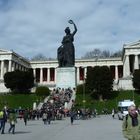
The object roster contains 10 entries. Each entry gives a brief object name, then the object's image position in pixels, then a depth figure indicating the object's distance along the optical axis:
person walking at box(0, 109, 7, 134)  24.60
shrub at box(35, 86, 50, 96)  95.44
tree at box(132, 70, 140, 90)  95.06
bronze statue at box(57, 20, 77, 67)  69.69
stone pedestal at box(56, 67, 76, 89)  68.34
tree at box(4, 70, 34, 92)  102.75
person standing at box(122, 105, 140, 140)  10.31
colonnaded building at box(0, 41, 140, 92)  125.50
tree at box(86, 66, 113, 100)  87.06
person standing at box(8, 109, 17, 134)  23.74
